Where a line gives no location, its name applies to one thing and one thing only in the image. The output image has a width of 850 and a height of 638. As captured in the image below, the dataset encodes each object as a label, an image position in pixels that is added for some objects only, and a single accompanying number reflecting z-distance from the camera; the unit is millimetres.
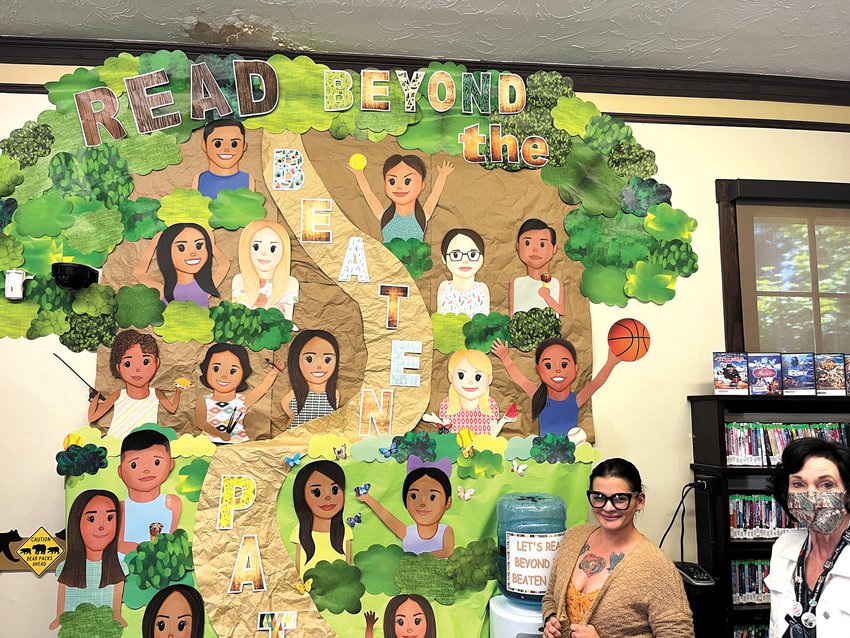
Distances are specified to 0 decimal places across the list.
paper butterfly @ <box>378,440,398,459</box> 3031
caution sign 2934
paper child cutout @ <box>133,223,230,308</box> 3068
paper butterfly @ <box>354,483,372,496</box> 2998
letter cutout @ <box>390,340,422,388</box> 3113
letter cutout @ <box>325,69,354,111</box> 3234
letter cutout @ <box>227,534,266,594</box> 2902
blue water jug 2736
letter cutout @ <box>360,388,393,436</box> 3068
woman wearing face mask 1961
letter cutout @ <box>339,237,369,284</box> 3152
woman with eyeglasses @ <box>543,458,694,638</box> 2266
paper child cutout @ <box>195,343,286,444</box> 3008
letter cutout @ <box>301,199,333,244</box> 3162
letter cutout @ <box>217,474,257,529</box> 2932
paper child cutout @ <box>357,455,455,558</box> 3000
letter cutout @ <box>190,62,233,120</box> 3158
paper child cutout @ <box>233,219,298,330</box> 3100
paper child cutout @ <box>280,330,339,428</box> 3057
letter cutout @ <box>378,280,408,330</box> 3148
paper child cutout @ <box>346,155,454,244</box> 3209
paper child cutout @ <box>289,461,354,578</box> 2959
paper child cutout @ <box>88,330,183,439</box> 2969
